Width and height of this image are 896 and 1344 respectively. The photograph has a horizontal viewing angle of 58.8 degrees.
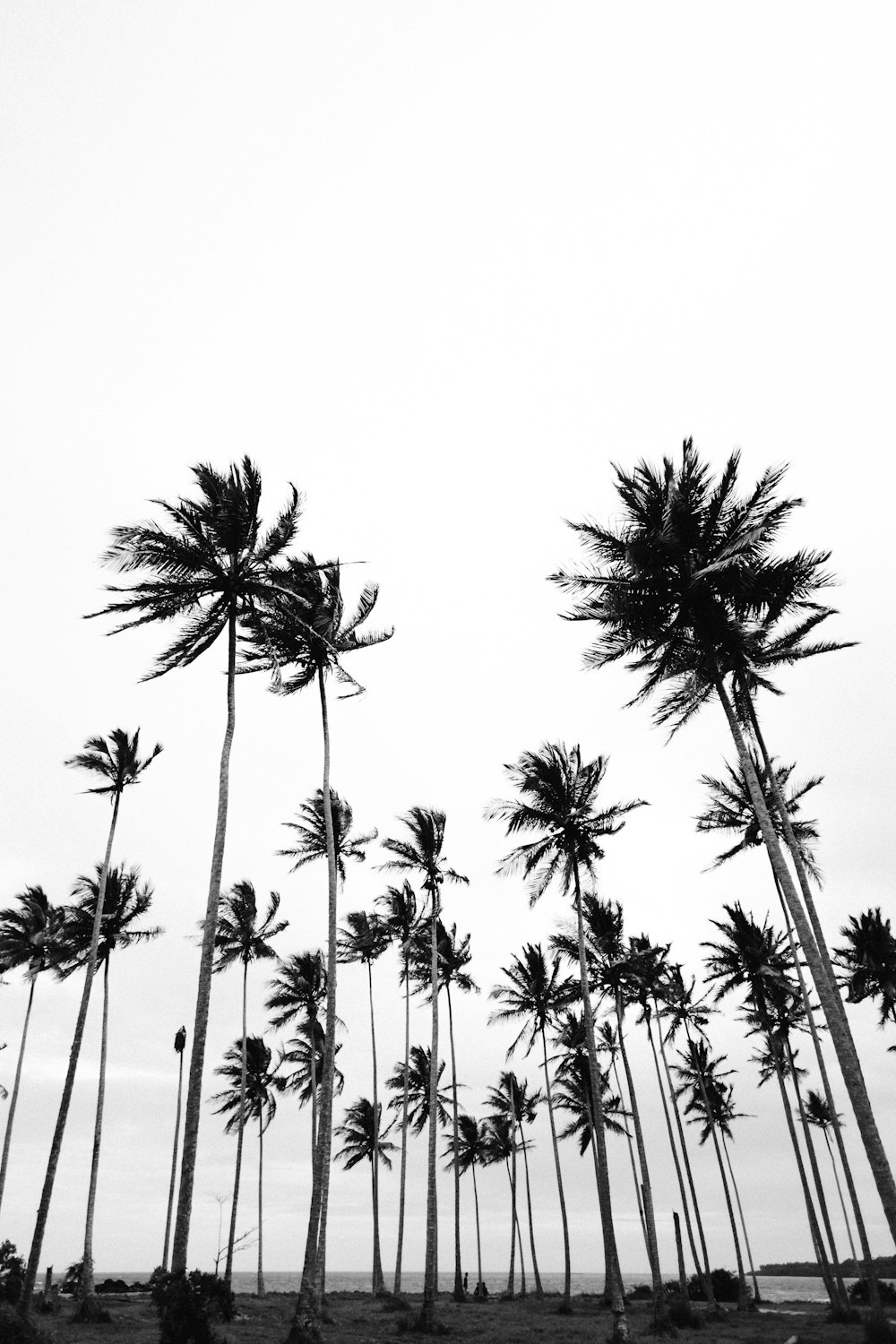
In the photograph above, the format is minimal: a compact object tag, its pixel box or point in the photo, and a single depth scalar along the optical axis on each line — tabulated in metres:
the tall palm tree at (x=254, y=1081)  43.78
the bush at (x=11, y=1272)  16.53
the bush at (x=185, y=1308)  12.84
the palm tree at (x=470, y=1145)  54.66
